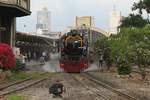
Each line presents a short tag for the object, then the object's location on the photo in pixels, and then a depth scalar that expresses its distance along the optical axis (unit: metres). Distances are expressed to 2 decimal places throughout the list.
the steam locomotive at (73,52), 47.69
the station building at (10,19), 51.50
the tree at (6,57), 35.57
